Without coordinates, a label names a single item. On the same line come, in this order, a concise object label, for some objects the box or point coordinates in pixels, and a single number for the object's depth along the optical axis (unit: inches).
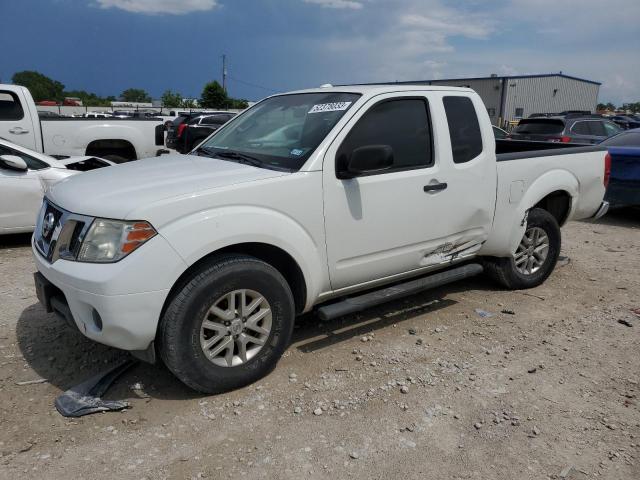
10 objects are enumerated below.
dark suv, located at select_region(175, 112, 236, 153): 526.0
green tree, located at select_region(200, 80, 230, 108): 2866.6
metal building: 1673.2
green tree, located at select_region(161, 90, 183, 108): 3144.7
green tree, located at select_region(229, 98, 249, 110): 2991.6
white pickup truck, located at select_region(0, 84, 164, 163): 349.4
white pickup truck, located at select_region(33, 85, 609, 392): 117.0
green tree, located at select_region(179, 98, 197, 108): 3008.1
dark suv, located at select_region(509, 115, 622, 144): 518.3
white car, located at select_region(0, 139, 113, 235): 248.2
